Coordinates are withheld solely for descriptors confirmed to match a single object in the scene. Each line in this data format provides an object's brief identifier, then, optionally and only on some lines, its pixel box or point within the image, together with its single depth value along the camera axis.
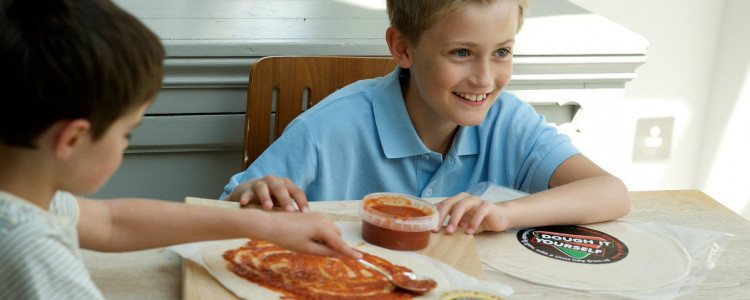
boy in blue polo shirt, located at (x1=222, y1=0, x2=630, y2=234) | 1.53
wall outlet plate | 3.28
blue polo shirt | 1.64
